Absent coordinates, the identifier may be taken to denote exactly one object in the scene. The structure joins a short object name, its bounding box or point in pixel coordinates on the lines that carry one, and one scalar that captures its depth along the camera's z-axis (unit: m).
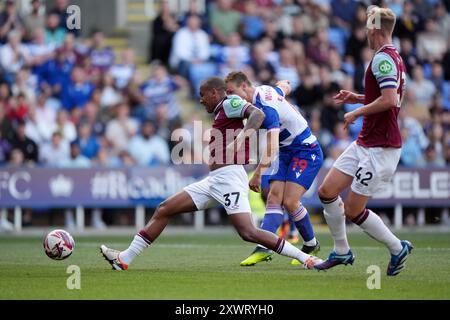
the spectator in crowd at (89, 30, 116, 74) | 23.61
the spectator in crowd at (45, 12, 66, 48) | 23.42
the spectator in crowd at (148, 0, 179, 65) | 23.84
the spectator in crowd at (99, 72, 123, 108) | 22.98
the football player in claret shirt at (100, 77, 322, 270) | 11.24
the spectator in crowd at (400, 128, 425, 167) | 22.55
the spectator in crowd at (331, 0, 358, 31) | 25.61
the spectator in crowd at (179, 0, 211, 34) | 24.05
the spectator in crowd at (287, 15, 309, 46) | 24.83
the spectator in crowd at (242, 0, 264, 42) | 24.80
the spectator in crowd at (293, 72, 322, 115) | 23.34
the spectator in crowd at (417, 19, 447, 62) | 25.64
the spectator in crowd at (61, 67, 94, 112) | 22.80
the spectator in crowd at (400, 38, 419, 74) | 24.84
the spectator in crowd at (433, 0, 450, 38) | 26.59
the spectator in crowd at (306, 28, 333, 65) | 24.53
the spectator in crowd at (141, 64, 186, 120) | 22.86
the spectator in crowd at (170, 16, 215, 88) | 23.53
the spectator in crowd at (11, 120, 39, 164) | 21.36
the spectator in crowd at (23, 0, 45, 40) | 24.05
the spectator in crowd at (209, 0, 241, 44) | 24.67
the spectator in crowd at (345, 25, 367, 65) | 24.84
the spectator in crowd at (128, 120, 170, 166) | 22.08
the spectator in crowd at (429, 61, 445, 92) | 24.84
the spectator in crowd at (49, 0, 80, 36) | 23.36
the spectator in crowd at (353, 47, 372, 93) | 24.06
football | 12.16
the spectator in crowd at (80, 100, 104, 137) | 22.27
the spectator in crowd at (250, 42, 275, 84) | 23.19
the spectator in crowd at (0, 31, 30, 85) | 22.95
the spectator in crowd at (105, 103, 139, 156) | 22.19
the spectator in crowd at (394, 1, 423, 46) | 25.20
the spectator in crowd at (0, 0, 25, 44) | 23.32
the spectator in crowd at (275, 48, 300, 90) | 23.50
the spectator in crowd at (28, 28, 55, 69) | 23.06
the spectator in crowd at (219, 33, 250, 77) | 23.52
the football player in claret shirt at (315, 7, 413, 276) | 10.84
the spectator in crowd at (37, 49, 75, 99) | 22.83
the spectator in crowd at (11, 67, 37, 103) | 22.44
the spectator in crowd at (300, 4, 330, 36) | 25.16
